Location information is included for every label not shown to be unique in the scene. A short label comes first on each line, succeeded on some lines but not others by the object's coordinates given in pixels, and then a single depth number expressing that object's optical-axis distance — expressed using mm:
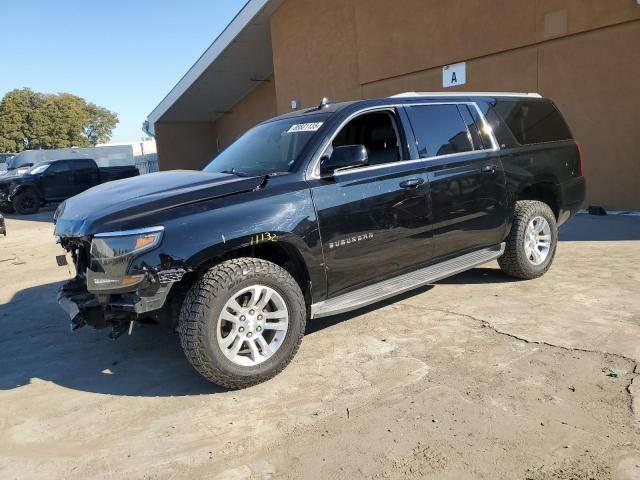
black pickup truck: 16672
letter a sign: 10852
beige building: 8703
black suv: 3139
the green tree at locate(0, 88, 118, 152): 60125
